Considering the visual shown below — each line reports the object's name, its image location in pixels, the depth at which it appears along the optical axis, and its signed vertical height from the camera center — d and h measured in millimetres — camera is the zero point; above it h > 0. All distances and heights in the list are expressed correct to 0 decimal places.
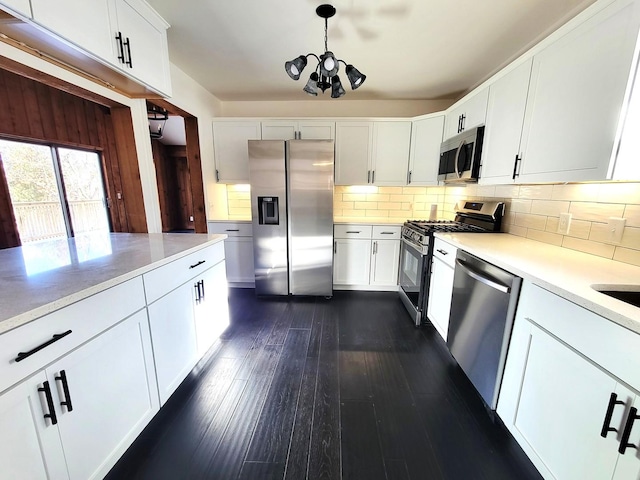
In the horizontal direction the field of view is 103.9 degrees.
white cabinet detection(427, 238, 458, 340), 2006 -757
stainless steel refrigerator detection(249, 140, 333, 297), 2869 -240
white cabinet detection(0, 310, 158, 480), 774 -808
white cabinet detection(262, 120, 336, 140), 3219 +830
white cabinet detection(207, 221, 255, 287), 3266 -744
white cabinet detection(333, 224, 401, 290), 3150 -762
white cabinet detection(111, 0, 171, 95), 1442 +938
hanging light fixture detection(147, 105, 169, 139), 4966 +1345
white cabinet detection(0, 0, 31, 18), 933 +702
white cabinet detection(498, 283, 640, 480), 816 -745
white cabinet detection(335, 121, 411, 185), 3207 +561
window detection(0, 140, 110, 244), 2640 +36
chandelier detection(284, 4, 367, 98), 1682 +885
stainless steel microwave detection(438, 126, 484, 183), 2217 +386
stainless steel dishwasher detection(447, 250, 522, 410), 1356 -746
